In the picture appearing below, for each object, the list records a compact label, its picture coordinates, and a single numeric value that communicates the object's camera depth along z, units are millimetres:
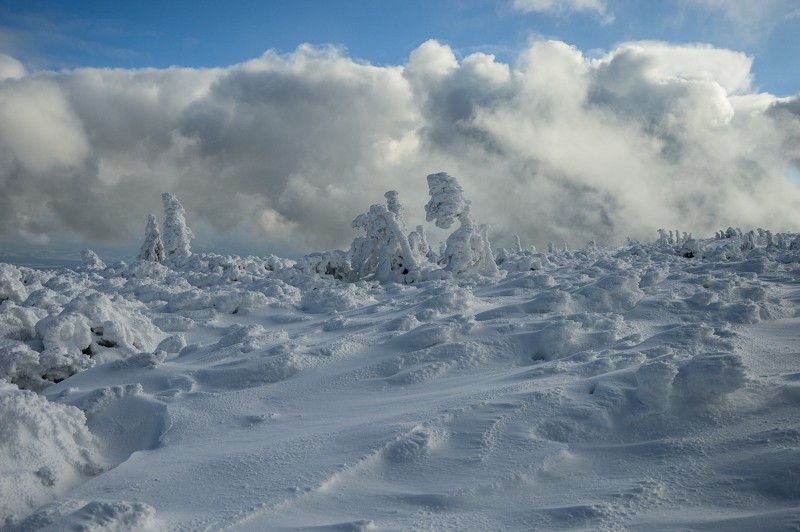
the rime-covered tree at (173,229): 40219
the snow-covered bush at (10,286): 11109
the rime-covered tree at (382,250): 20234
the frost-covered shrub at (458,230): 19625
